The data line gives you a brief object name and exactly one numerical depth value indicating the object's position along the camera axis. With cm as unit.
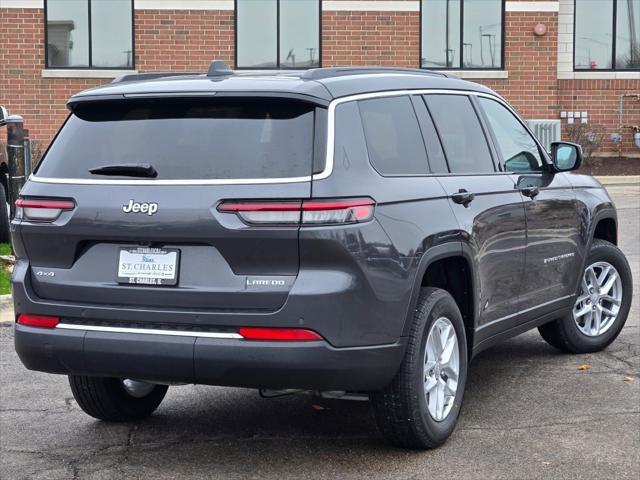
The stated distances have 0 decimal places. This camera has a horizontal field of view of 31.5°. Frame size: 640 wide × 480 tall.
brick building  2403
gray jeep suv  476
